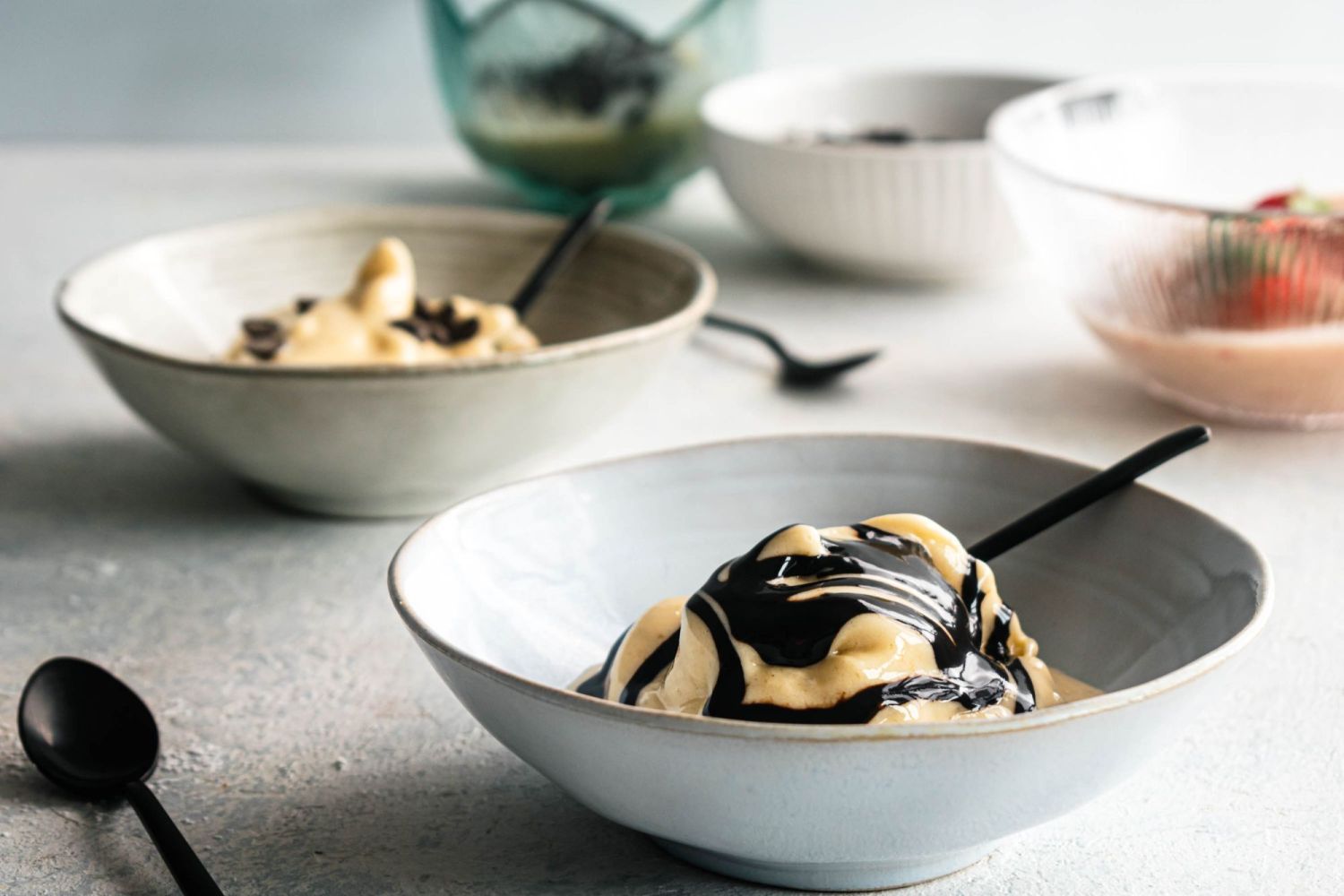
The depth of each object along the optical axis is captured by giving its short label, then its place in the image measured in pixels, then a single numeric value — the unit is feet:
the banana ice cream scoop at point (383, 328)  2.55
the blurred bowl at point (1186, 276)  2.60
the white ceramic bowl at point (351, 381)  2.38
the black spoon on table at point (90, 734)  2.06
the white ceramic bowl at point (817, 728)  1.79
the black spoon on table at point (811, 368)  2.92
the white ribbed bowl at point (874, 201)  3.11
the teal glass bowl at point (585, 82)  3.65
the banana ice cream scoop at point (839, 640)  1.88
